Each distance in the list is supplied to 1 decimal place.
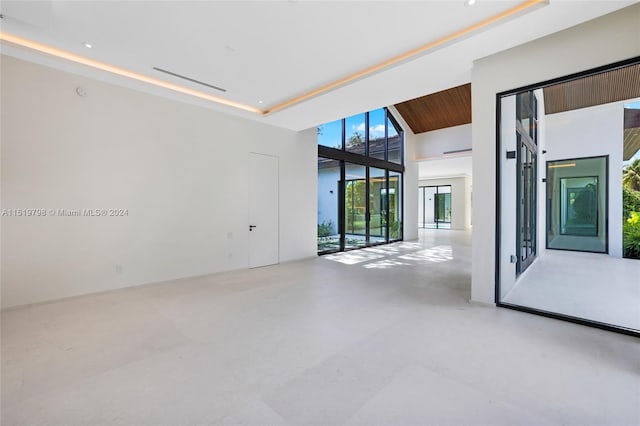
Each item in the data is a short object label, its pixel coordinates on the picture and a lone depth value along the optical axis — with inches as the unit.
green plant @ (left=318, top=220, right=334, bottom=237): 312.4
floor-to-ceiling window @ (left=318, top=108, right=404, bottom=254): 316.8
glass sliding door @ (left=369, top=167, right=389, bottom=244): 370.0
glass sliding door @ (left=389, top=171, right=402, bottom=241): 403.9
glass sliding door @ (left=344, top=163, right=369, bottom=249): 333.0
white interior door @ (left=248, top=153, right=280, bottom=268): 245.6
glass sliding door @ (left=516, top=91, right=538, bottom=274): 193.3
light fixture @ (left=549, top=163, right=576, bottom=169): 307.6
